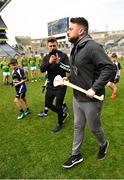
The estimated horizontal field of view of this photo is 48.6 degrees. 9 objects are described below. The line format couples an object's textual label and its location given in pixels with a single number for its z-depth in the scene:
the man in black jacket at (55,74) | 3.17
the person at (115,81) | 5.54
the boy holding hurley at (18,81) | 4.12
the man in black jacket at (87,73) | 2.02
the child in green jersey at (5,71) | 8.75
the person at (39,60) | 9.99
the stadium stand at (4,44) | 33.94
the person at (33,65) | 9.39
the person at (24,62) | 9.53
